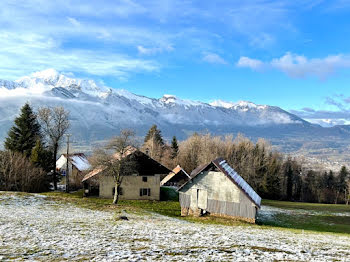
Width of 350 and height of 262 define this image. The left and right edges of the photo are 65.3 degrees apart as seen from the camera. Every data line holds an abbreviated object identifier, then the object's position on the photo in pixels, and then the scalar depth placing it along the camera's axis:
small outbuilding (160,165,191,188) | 75.56
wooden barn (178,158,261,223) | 34.56
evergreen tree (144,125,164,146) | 105.09
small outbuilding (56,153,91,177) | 73.19
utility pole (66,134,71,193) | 53.16
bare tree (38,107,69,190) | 54.38
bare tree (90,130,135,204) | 42.00
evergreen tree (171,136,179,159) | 101.75
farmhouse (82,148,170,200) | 51.38
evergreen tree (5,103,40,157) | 58.50
